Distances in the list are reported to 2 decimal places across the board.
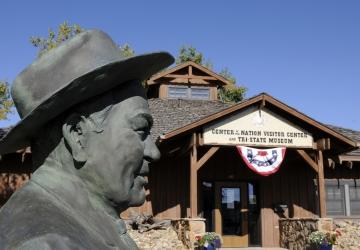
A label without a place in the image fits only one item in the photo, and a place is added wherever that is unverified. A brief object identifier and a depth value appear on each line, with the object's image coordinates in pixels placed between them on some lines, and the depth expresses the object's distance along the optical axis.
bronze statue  1.71
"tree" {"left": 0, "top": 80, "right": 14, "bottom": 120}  16.71
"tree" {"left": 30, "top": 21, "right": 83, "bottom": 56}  22.00
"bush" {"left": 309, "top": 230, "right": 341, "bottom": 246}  14.80
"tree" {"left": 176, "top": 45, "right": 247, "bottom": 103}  36.84
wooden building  16.12
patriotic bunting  15.64
